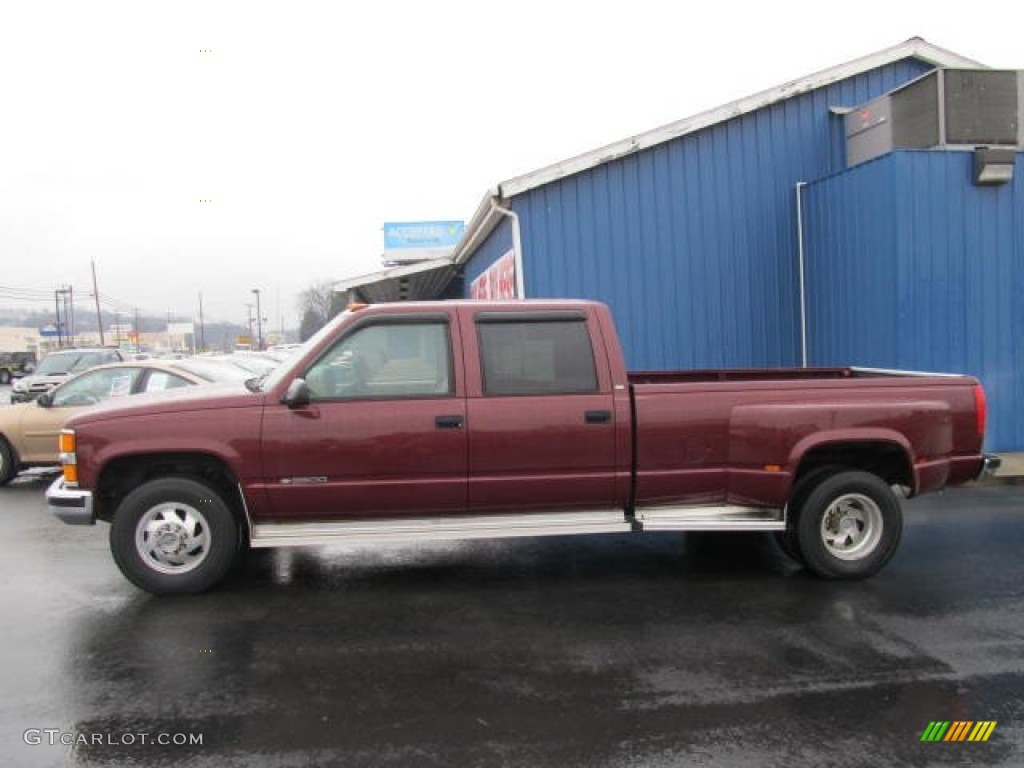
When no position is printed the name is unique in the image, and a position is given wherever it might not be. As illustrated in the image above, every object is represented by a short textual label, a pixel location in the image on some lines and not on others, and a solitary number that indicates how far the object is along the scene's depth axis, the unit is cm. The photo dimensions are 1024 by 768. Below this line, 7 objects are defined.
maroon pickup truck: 516
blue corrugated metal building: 1053
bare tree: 7794
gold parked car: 970
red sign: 1148
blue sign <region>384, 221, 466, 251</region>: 6209
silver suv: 2009
